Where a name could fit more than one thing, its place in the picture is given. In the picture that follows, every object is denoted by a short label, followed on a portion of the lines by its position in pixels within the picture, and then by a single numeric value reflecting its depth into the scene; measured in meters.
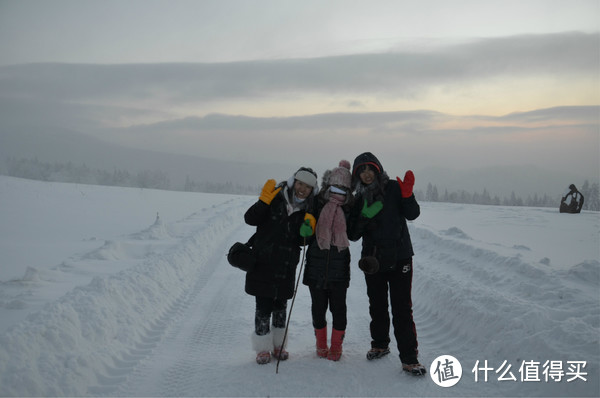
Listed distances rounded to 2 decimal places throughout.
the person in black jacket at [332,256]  4.52
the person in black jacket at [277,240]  4.52
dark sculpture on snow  21.16
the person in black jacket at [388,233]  4.47
